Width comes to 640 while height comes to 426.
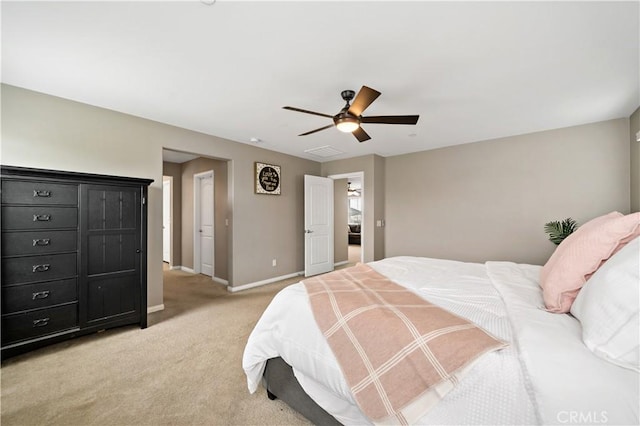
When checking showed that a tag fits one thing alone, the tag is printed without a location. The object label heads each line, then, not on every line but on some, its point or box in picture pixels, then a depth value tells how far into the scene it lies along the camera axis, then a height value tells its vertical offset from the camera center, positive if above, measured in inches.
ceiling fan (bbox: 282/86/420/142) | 87.4 +34.1
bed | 32.9 -22.6
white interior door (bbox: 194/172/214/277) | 205.5 -7.8
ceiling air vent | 184.1 +45.7
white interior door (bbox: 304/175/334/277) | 204.4 -9.1
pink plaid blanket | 40.9 -23.4
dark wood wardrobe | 85.7 -14.4
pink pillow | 48.4 -9.0
